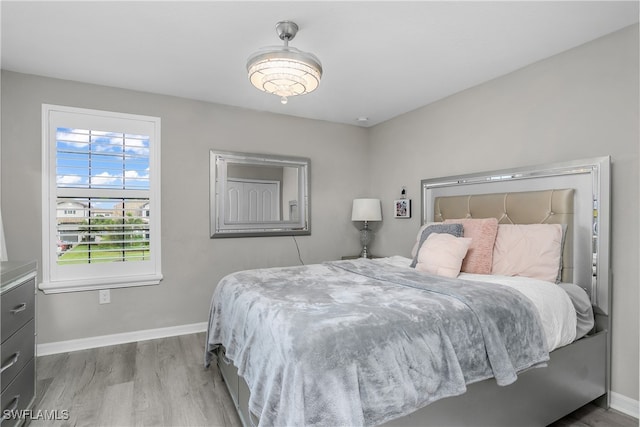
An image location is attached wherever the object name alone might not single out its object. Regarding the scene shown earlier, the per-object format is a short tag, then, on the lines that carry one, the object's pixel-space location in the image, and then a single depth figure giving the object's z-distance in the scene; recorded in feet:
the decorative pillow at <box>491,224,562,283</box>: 7.26
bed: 4.15
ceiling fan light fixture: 6.40
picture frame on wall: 12.64
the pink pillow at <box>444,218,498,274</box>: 8.13
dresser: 5.34
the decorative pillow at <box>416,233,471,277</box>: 7.87
